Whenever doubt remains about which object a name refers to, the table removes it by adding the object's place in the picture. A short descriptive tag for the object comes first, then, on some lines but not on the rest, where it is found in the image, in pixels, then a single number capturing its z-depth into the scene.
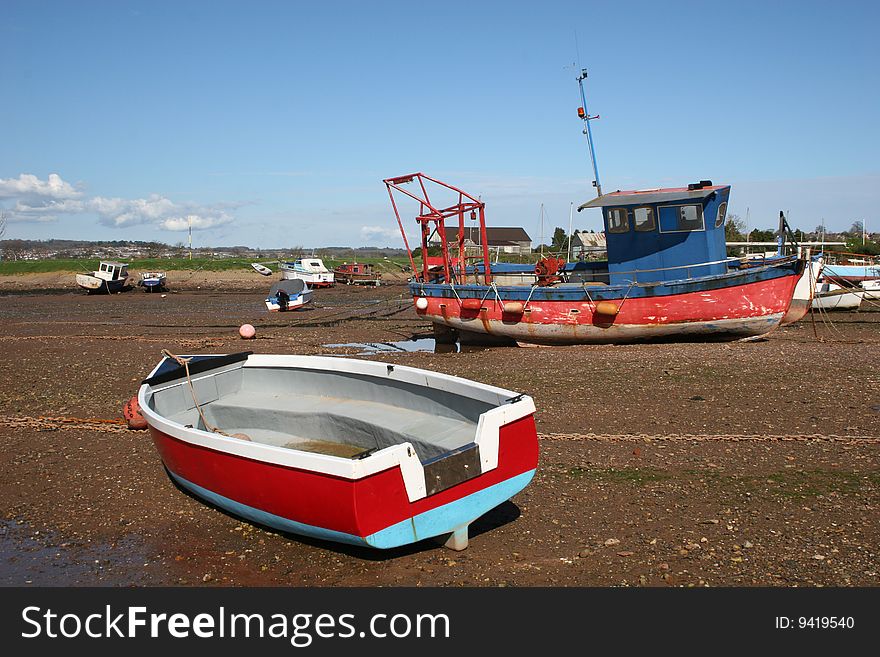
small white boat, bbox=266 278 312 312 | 32.50
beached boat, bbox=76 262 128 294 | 45.81
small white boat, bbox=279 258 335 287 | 50.41
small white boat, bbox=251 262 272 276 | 60.11
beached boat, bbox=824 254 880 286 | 24.88
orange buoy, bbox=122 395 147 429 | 10.32
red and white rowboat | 5.57
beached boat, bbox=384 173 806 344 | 16.78
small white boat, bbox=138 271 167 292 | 47.56
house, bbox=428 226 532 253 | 87.44
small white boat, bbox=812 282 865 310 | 25.06
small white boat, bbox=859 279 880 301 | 25.37
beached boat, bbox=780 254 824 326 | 20.07
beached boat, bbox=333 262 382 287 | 53.50
